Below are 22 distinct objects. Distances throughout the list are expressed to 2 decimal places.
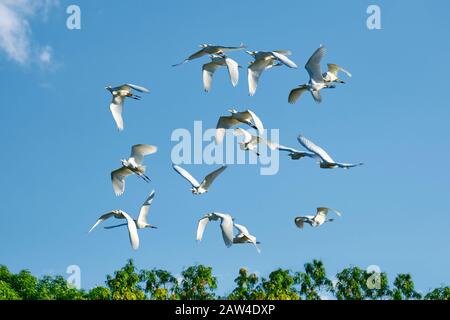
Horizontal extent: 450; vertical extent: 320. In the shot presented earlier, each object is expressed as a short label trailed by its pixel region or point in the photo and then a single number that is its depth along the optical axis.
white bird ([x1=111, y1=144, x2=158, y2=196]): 20.00
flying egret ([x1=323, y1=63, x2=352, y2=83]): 21.38
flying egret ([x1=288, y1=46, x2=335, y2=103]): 18.77
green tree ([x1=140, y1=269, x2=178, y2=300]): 42.94
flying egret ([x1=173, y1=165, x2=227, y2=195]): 18.94
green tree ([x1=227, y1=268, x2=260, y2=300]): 40.22
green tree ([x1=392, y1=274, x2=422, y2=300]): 44.02
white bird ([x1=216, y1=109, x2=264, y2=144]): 19.59
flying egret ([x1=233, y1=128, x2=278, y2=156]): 20.14
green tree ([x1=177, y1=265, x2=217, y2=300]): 41.56
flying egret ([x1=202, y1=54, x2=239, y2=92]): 20.78
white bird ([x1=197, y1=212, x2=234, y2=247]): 17.17
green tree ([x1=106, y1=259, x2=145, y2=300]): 41.37
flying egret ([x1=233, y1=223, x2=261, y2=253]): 19.50
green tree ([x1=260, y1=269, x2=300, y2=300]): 40.06
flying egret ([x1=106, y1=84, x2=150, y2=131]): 21.33
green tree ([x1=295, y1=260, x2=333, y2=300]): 42.78
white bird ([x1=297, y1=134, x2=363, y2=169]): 18.48
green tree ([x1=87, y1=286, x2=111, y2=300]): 41.25
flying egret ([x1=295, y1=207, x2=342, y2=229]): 19.92
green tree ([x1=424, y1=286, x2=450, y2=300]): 43.40
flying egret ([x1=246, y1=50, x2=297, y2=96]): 20.58
